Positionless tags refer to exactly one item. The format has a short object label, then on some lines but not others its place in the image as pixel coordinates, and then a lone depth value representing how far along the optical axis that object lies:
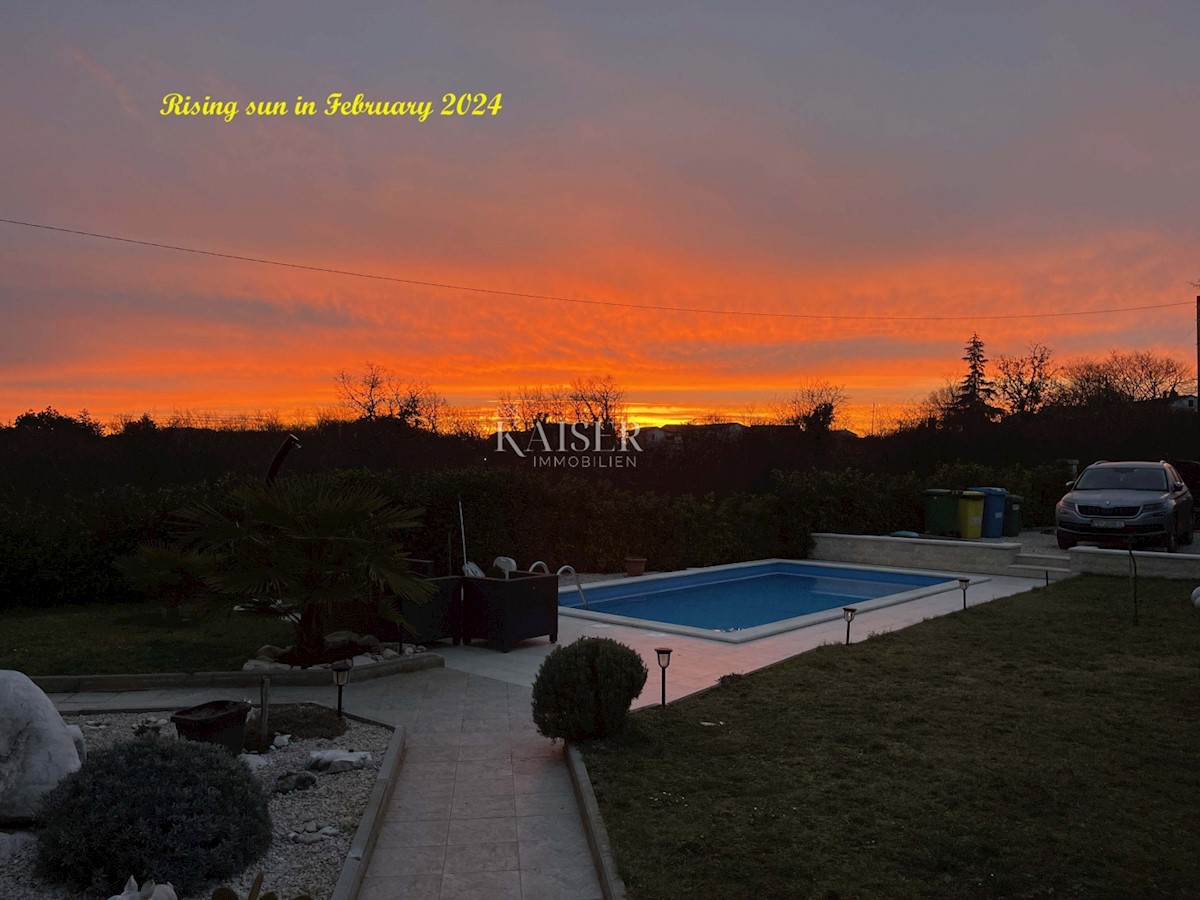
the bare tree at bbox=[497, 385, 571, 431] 30.70
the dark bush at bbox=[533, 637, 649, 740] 5.50
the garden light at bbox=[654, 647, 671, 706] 6.10
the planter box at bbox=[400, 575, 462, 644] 8.55
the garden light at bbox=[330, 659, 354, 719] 5.80
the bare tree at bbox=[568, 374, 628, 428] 30.64
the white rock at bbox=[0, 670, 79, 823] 3.98
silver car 14.72
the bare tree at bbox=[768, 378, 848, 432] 31.44
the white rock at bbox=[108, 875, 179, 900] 3.20
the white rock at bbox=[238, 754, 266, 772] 4.96
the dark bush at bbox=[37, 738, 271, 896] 3.46
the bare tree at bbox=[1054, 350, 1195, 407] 38.38
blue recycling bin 18.36
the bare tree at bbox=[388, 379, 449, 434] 29.86
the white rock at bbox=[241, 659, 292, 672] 7.43
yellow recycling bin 17.89
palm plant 7.10
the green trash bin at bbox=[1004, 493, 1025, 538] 18.50
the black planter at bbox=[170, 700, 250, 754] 4.79
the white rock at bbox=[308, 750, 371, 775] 5.02
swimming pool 11.27
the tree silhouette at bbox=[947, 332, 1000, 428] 46.34
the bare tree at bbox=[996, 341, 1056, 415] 42.72
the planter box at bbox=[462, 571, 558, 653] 8.69
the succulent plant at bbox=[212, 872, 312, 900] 2.54
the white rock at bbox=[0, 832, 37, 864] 3.77
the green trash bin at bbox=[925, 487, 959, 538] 18.03
